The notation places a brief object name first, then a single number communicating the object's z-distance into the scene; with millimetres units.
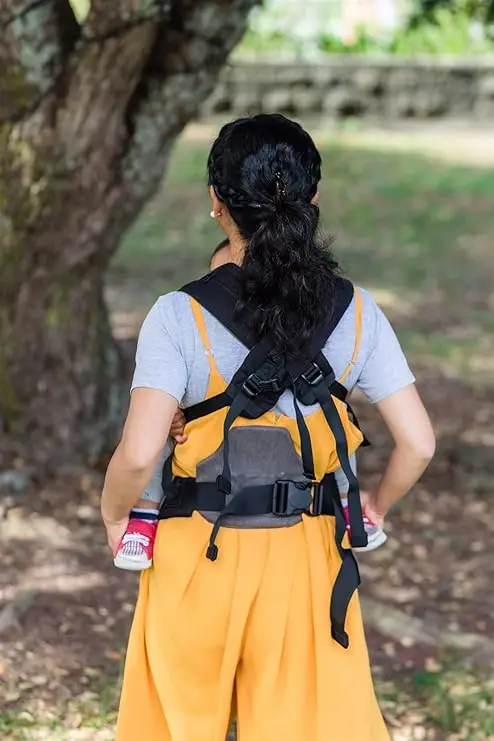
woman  4680
